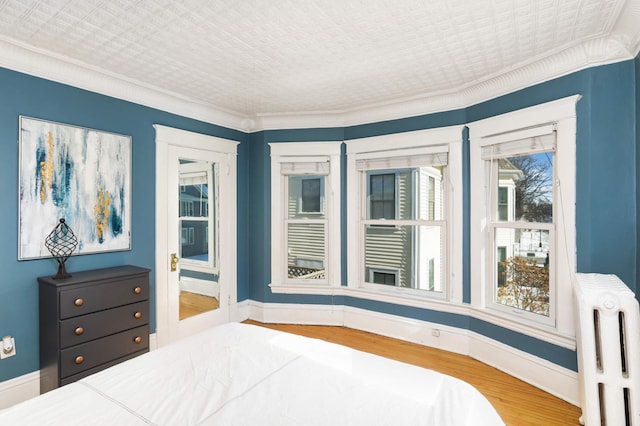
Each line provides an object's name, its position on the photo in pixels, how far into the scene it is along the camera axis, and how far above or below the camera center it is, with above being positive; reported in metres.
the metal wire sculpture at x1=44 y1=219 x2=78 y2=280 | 2.52 -0.22
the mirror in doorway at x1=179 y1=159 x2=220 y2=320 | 3.58 -0.25
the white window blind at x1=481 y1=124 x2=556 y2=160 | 2.61 +0.59
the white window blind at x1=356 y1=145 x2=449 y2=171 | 3.43 +0.60
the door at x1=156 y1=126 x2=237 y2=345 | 3.36 -0.21
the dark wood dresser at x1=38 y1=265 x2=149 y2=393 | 2.32 -0.79
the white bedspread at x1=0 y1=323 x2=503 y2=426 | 1.20 -0.72
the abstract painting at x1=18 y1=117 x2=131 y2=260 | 2.45 +0.24
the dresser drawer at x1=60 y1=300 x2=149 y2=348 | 2.33 -0.80
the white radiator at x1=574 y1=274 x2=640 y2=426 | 1.89 -0.81
